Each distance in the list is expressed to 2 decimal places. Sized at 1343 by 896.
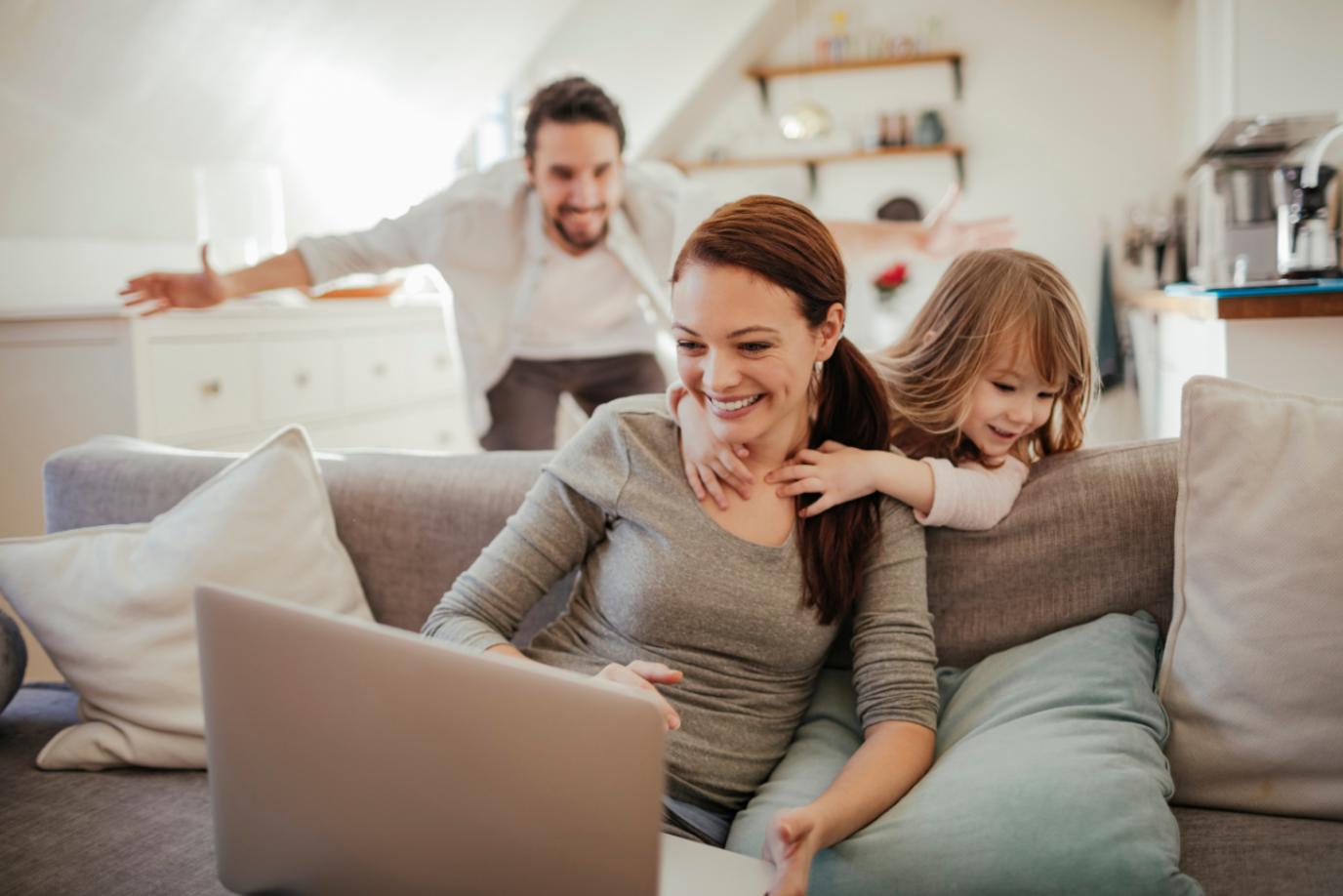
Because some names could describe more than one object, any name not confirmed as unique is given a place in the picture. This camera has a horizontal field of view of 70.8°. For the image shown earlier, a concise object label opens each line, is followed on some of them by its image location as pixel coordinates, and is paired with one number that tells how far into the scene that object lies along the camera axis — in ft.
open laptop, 1.79
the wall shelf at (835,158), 15.24
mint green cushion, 2.62
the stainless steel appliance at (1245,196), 10.47
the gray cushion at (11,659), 4.11
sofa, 3.18
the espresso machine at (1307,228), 6.88
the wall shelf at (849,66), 15.05
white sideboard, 7.27
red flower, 15.19
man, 6.41
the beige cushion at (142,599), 3.98
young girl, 3.48
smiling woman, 3.12
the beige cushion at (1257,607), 3.13
